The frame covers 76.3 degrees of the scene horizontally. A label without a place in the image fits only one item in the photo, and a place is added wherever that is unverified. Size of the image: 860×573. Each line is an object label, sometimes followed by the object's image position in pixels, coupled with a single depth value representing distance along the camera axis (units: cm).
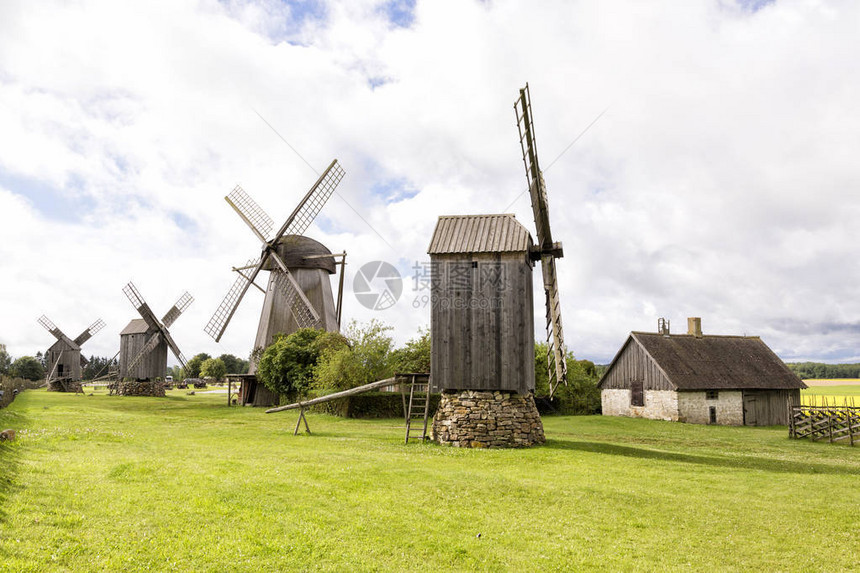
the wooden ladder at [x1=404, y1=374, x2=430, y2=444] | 1955
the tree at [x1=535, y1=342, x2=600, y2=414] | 4122
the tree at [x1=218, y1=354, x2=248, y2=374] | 11638
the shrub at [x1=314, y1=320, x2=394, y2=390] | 3403
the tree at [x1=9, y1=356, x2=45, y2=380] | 8431
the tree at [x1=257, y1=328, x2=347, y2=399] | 3731
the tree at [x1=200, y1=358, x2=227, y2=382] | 9969
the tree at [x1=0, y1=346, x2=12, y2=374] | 8769
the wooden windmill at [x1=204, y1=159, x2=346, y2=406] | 4106
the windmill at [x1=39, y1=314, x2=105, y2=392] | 6562
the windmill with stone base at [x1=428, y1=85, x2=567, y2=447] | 1875
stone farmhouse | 3347
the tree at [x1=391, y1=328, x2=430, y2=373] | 3628
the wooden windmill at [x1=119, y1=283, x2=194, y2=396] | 5488
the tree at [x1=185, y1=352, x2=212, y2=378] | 11174
